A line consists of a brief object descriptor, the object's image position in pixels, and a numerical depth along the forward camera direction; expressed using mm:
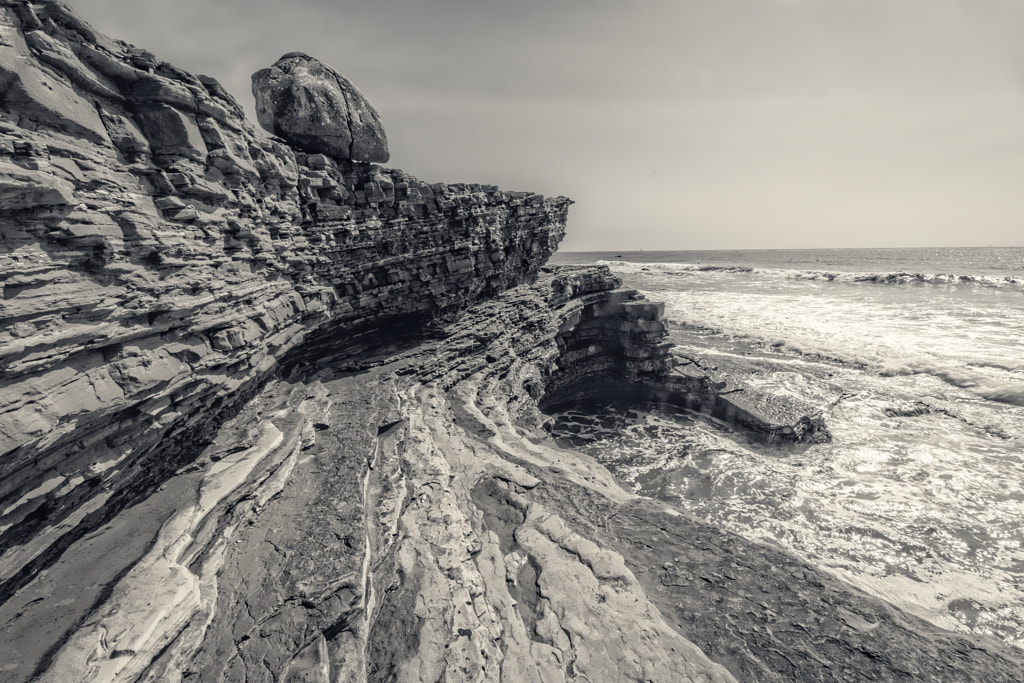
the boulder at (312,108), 10047
